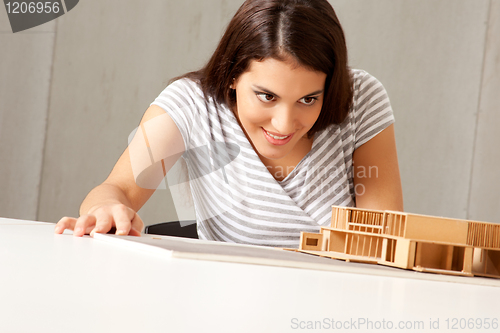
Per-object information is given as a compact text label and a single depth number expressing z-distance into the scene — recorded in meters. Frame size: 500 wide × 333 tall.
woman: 1.41
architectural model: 1.19
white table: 0.72
